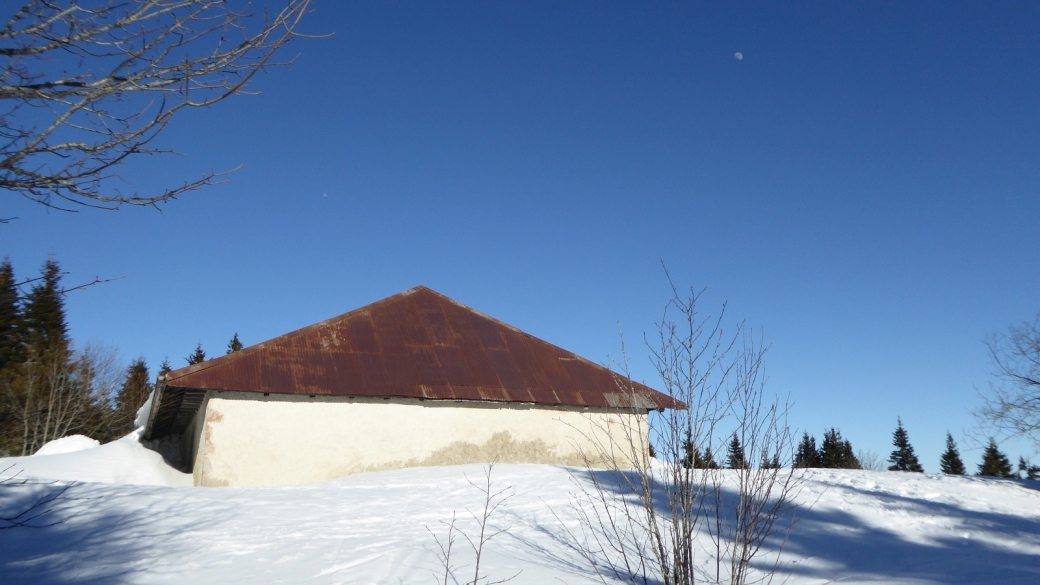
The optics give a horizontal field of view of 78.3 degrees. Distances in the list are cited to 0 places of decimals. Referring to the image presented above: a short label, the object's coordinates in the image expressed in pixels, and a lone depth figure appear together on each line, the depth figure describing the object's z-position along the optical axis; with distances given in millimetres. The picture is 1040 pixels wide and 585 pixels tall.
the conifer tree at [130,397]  35656
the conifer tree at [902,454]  51969
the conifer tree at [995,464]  48694
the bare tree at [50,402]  29766
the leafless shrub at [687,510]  4562
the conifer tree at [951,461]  51106
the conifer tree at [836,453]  44625
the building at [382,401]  13023
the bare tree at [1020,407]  19547
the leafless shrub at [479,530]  6688
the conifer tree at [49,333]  31703
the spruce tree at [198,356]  47125
